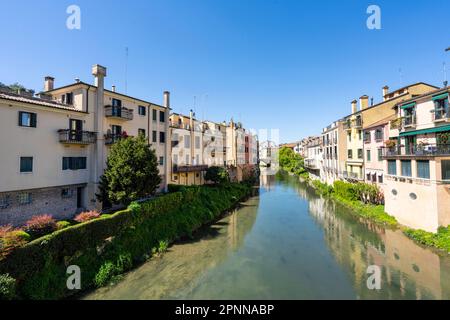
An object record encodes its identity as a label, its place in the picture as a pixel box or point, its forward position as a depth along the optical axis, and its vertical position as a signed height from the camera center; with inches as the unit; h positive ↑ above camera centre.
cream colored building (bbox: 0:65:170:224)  606.2 +79.2
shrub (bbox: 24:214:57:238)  522.6 -140.4
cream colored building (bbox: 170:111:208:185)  1321.2 +103.9
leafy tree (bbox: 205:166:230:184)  1414.9 -57.0
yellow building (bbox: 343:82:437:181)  1181.2 +266.2
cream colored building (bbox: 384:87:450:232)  708.7 +0.1
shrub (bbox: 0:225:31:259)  414.9 -139.9
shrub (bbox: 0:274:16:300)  392.8 -212.5
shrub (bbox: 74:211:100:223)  622.7 -139.1
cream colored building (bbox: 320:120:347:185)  1534.2 +99.1
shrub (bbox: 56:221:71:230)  559.3 -145.1
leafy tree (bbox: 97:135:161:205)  735.7 -18.2
